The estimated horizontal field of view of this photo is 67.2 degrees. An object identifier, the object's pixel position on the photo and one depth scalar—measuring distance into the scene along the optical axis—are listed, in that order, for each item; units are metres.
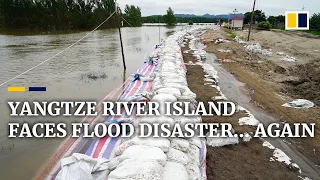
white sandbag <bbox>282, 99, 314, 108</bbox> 5.20
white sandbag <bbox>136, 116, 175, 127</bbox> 2.96
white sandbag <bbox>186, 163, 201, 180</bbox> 2.29
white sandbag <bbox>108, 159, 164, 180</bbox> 1.91
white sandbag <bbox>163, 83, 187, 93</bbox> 4.27
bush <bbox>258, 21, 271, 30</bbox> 28.84
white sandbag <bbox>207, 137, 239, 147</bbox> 3.51
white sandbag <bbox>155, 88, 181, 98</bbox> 3.89
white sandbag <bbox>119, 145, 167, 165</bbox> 2.20
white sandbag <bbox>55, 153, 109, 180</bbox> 2.27
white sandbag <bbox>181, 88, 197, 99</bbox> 4.09
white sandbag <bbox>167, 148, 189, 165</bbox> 2.37
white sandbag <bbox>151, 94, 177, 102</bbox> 3.52
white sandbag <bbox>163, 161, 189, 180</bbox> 2.10
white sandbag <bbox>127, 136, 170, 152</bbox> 2.46
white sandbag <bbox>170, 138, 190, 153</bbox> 2.62
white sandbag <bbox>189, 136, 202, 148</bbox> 2.90
